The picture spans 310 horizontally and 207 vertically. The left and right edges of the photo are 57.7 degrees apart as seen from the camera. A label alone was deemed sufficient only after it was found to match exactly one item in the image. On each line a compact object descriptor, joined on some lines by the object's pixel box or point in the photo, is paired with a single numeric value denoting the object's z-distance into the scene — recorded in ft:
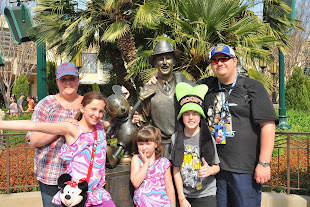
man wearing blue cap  7.06
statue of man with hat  8.63
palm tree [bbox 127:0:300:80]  20.83
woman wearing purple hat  6.89
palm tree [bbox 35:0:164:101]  24.15
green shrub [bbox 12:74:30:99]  58.75
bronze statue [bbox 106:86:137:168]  8.23
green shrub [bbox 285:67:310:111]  49.78
